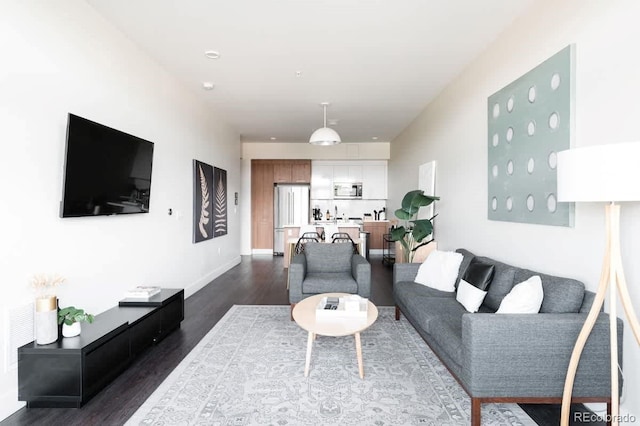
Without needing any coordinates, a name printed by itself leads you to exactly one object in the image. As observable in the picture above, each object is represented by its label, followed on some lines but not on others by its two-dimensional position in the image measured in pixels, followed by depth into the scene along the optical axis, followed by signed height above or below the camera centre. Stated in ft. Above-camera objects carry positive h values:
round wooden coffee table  8.18 -2.79
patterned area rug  6.92 -4.12
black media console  7.09 -3.38
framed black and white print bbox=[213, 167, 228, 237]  19.67 +0.60
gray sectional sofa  6.32 -2.65
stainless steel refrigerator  29.91 +0.52
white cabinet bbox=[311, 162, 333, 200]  30.60 +3.12
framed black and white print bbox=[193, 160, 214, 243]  16.74 +0.60
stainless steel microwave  30.50 +2.31
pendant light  16.37 +3.78
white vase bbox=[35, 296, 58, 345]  7.30 -2.40
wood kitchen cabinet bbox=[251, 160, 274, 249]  30.04 +0.92
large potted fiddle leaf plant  14.97 -0.46
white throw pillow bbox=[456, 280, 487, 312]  9.20 -2.25
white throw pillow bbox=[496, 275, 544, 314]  7.24 -1.80
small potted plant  7.72 -2.51
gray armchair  12.49 -2.35
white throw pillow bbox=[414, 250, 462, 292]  11.39 -1.92
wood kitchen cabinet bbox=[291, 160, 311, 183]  29.94 +3.73
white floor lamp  4.79 +0.41
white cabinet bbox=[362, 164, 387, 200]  30.53 +3.28
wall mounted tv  8.36 +1.17
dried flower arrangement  7.41 -1.64
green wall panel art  7.95 +2.09
